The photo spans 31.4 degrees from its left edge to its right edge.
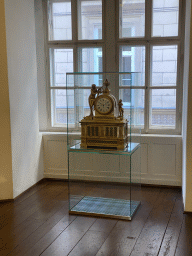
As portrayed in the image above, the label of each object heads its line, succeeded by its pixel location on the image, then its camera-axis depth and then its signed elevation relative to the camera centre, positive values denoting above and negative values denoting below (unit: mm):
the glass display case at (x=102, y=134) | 3869 -603
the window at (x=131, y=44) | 4891 +548
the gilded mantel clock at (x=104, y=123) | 3859 -469
